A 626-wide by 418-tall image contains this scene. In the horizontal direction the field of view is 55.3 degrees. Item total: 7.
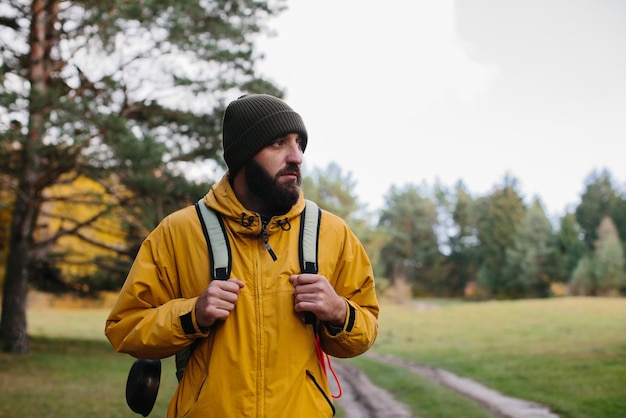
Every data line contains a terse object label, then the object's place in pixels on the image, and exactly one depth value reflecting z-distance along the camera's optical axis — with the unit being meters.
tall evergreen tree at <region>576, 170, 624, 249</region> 58.59
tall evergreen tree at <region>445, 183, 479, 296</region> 71.94
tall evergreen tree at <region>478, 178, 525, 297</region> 62.25
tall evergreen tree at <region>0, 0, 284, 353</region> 12.16
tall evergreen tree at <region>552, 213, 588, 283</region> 53.09
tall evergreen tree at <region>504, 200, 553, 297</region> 56.00
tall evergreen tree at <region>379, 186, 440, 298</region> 72.50
